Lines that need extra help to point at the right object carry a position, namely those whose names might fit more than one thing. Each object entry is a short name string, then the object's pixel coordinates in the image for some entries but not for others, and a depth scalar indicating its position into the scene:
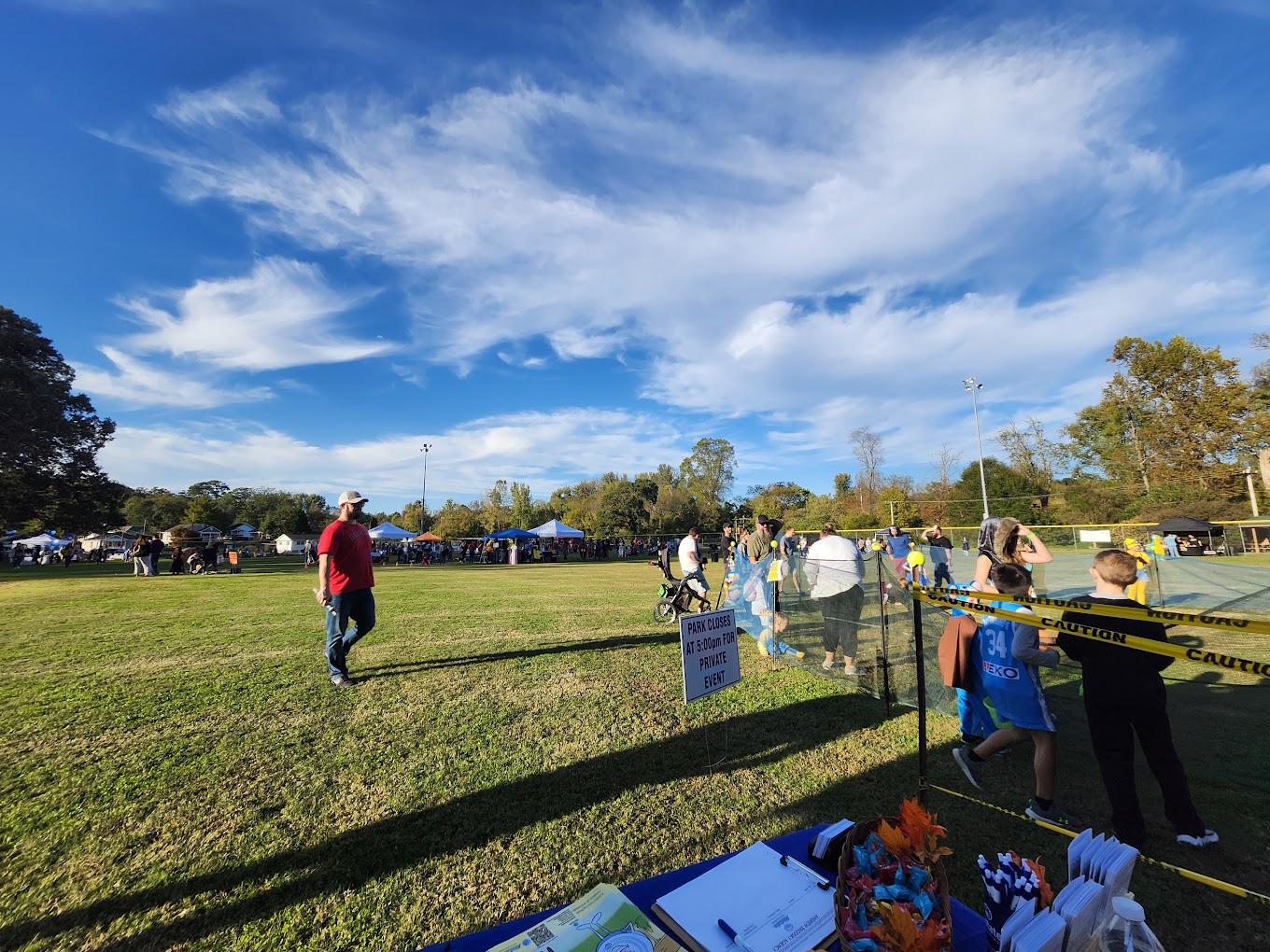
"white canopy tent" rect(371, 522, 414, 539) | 34.72
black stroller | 9.73
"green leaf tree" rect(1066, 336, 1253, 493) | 33.81
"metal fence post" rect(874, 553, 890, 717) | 5.09
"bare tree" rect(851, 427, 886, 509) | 54.81
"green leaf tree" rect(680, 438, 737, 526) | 70.75
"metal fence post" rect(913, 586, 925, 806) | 3.17
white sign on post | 3.82
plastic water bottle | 1.21
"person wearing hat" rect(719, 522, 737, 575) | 16.13
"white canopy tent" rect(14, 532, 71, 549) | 46.19
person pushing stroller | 9.57
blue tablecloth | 1.39
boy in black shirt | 2.82
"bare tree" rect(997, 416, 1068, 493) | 46.31
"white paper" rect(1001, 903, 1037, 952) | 1.21
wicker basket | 1.24
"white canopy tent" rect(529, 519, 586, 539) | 34.38
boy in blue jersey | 3.23
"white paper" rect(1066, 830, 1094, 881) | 1.42
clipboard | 1.34
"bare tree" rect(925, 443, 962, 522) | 48.84
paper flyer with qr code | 1.27
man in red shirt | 5.66
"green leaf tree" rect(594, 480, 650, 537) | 60.00
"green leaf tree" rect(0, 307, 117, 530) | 31.08
